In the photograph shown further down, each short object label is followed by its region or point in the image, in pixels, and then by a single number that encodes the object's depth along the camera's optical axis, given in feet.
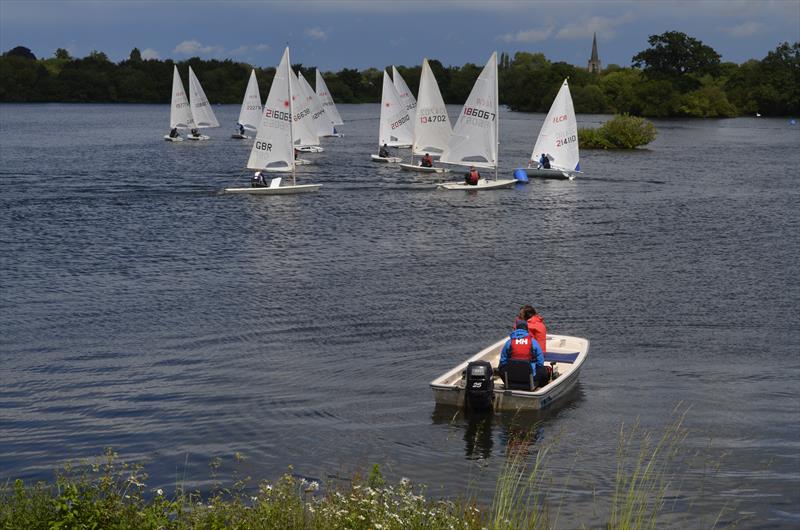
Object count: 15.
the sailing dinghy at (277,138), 174.81
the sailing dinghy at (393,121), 249.55
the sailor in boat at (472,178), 187.21
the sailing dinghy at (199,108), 323.98
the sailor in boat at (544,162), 214.90
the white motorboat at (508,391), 63.67
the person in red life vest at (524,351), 64.54
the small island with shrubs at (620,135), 302.66
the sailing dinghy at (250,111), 296.10
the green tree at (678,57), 605.31
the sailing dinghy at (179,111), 314.76
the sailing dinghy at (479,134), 184.24
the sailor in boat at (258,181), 179.00
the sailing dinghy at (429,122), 215.51
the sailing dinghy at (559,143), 209.56
